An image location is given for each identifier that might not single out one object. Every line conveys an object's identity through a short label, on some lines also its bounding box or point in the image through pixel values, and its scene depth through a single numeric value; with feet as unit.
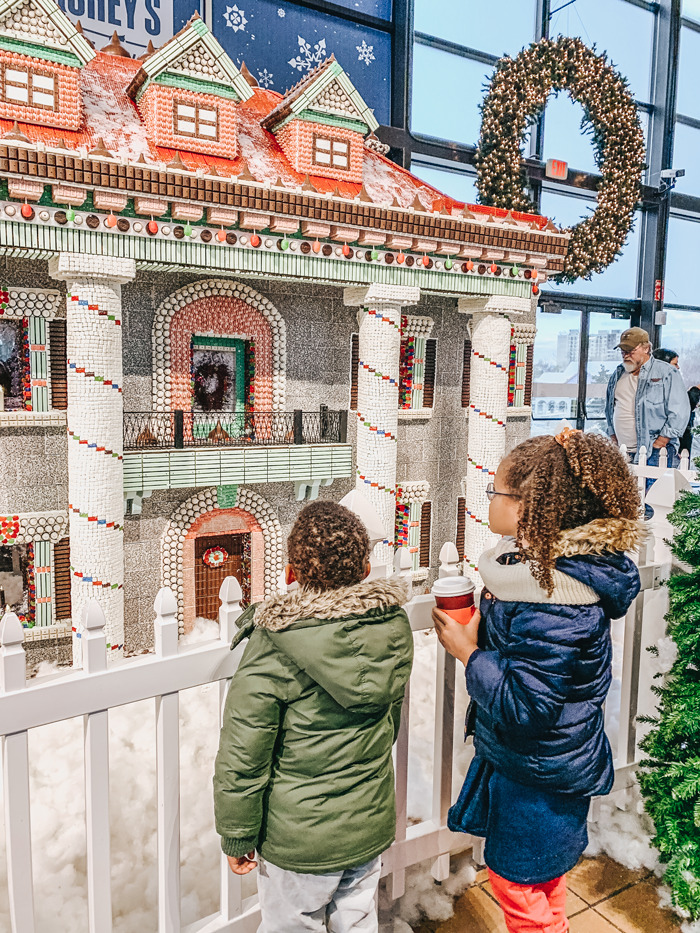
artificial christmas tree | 6.67
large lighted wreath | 19.88
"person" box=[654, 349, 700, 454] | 19.40
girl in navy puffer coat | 4.60
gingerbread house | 11.80
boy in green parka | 4.42
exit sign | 25.91
